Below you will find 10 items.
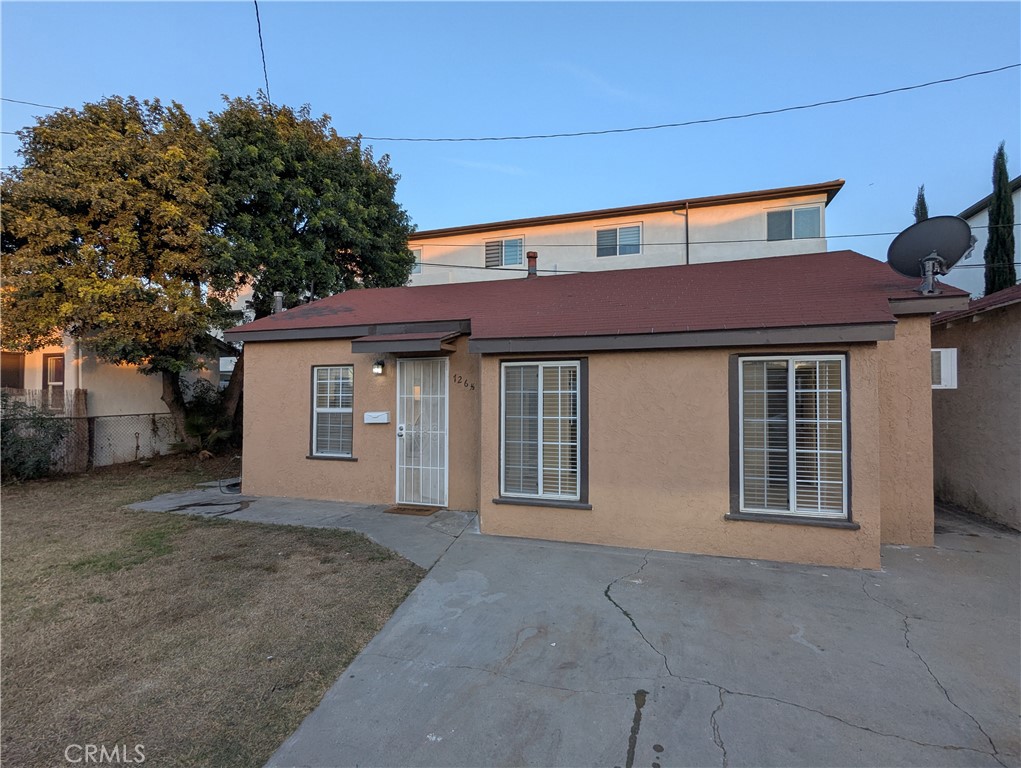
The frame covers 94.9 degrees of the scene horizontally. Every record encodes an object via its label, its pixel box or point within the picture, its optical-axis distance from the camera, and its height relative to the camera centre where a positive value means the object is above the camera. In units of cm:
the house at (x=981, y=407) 616 -11
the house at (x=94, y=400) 1109 -2
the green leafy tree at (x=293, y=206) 1102 +492
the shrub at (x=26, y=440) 928 -84
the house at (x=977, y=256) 1736 +556
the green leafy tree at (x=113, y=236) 920 +337
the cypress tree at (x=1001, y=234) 1602 +569
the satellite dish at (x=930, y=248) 550 +184
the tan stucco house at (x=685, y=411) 499 -15
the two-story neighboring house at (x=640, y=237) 1638 +636
